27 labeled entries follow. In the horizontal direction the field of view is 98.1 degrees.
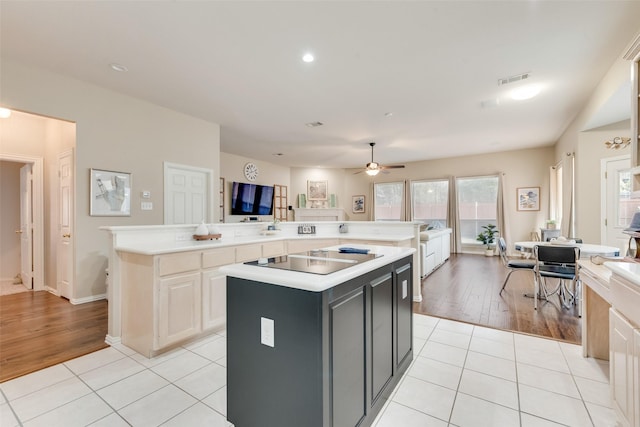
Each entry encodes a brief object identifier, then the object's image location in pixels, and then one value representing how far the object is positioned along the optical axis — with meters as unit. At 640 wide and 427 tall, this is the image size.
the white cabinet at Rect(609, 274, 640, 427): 1.26
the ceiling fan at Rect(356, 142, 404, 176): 6.38
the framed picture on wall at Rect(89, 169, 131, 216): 3.70
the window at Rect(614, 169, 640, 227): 4.27
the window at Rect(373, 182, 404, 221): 9.43
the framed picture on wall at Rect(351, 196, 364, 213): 10.09
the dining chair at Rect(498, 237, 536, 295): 3.96
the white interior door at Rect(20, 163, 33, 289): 4.48
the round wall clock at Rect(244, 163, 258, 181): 8.13
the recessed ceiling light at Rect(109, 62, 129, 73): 3.15
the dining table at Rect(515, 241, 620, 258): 3.19
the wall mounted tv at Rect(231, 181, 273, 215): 7.69
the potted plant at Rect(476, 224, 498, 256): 7.77
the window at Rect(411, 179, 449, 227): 8.61
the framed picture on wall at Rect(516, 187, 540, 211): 7.38
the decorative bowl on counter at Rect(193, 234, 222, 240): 3.15
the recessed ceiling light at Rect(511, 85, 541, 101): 3.68
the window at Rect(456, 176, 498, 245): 8.01
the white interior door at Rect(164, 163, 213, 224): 4.49
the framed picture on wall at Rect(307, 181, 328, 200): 9.89
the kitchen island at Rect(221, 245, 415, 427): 1.24
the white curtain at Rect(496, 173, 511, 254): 7.64
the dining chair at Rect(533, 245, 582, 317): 3.28
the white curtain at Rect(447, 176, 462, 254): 8.32
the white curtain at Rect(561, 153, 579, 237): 5.17
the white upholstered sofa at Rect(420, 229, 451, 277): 5.02
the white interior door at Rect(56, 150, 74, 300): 3.82
